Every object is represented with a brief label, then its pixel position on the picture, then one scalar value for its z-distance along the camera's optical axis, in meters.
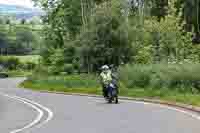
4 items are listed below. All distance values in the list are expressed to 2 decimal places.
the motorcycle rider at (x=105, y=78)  29.67
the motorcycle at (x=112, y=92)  28.75
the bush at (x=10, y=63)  141.25
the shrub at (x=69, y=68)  65.16
